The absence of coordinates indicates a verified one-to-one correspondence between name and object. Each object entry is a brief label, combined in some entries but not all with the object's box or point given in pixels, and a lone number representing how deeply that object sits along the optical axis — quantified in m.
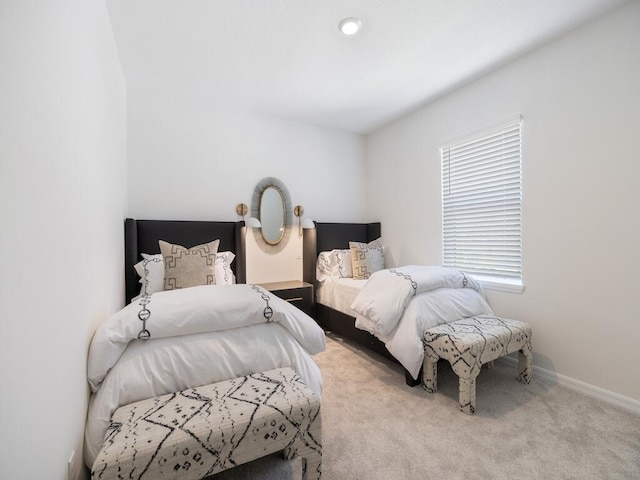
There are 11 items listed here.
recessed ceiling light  2.03
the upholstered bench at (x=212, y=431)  0.98
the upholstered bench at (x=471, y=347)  1.88
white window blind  2.61
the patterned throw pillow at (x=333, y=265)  3.58
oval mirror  3.54
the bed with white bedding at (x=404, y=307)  2.20
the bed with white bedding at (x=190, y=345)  1.25
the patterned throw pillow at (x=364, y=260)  3.50
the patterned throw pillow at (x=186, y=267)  2.45
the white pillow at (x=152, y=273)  2.49
